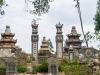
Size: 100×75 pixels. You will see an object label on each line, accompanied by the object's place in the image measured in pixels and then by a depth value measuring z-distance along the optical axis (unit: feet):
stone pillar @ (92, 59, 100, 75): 48.62
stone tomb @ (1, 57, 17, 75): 53.08
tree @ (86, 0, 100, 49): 86.27
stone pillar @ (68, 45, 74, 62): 82.68
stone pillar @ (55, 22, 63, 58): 93.81
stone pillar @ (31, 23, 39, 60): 93.51
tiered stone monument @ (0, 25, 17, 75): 53.35
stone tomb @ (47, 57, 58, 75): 51.82
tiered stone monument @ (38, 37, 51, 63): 85.25
